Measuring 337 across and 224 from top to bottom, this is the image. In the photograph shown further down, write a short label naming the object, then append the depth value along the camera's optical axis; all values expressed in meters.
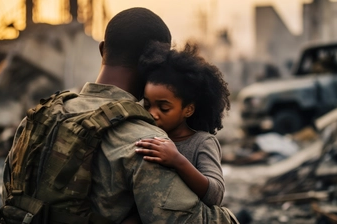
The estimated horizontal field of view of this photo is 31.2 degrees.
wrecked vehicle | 12.62
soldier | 1.83
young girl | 2.10
